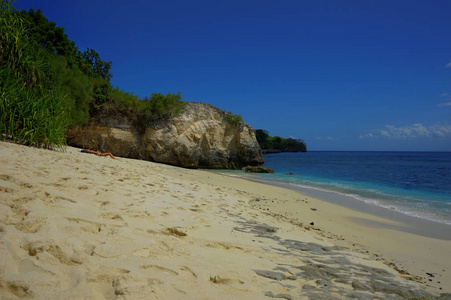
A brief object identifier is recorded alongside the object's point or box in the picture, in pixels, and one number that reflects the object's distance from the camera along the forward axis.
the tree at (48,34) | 16.19
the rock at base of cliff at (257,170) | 20.06
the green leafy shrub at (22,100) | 6.87
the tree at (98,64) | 24.53
